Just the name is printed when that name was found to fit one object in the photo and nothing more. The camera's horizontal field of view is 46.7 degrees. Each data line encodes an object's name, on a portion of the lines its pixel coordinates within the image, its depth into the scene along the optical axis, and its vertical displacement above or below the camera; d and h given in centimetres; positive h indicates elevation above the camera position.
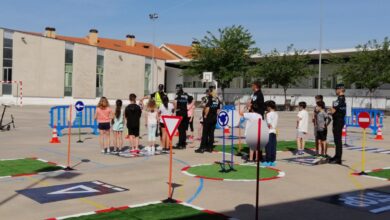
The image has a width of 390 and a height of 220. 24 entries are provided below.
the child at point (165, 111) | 1458 -33
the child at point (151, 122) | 1363 -65
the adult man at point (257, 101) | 1204 +7
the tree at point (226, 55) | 5631 +594
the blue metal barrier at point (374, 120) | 2256 -66
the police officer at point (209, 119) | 1394 -52
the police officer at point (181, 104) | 1478 -9
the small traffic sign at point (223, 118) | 1165 -40
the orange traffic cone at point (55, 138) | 1627 -148
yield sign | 788 -39
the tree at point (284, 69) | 5356 +426
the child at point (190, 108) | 1712 -26
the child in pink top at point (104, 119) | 1382 -61
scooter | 2001 -143
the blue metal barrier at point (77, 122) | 1882 -103
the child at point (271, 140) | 1196 -96
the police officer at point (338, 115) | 1218 -24
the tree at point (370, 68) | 4566 +400
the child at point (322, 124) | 1350 -55
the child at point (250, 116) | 1067 -30
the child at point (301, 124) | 1400 -61
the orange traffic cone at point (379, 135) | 2057 -127
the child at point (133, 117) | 1327 -50
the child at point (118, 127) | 1382 -85
